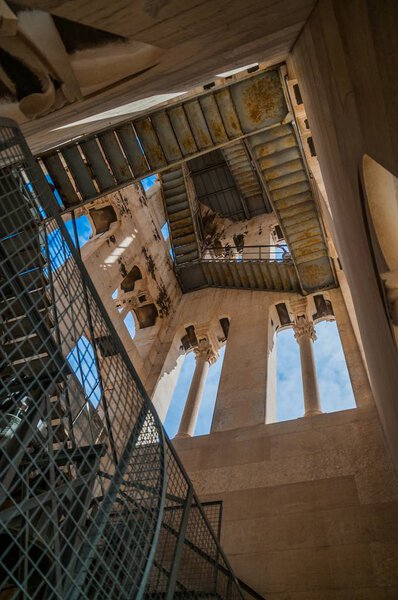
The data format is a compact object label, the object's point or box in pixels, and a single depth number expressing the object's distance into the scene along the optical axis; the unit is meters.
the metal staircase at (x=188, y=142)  9.72
